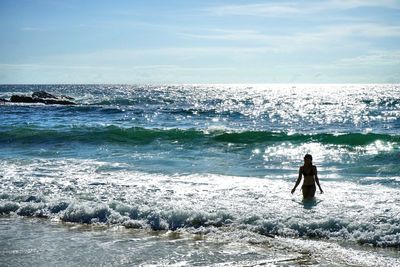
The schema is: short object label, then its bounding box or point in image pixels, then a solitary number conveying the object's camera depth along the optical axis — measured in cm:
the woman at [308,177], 1145
